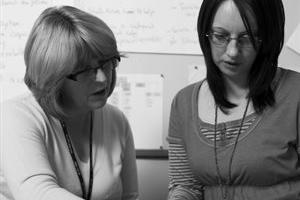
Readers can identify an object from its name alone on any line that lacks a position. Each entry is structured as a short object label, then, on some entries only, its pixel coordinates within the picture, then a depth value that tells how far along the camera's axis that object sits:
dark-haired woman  1.07
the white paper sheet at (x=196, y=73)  1.60
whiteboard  1.58
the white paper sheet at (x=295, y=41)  1.56
